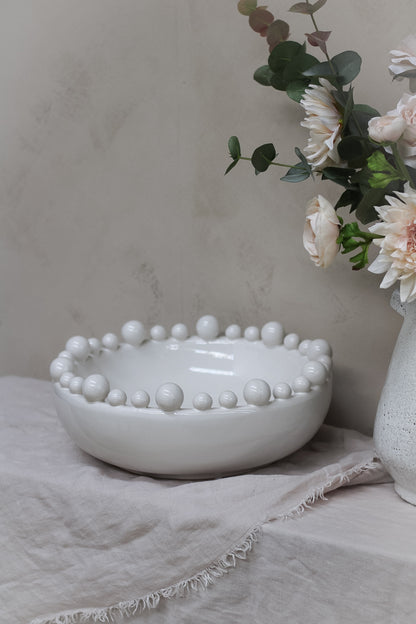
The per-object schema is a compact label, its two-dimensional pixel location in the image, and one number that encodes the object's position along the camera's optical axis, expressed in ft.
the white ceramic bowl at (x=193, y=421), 4.80
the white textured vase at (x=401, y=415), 4.67
